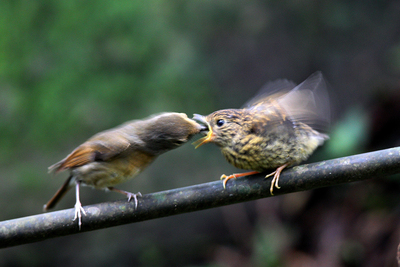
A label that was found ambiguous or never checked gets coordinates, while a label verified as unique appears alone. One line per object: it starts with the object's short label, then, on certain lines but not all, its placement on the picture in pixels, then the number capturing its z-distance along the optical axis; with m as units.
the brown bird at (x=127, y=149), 6.91
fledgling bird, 6.05
